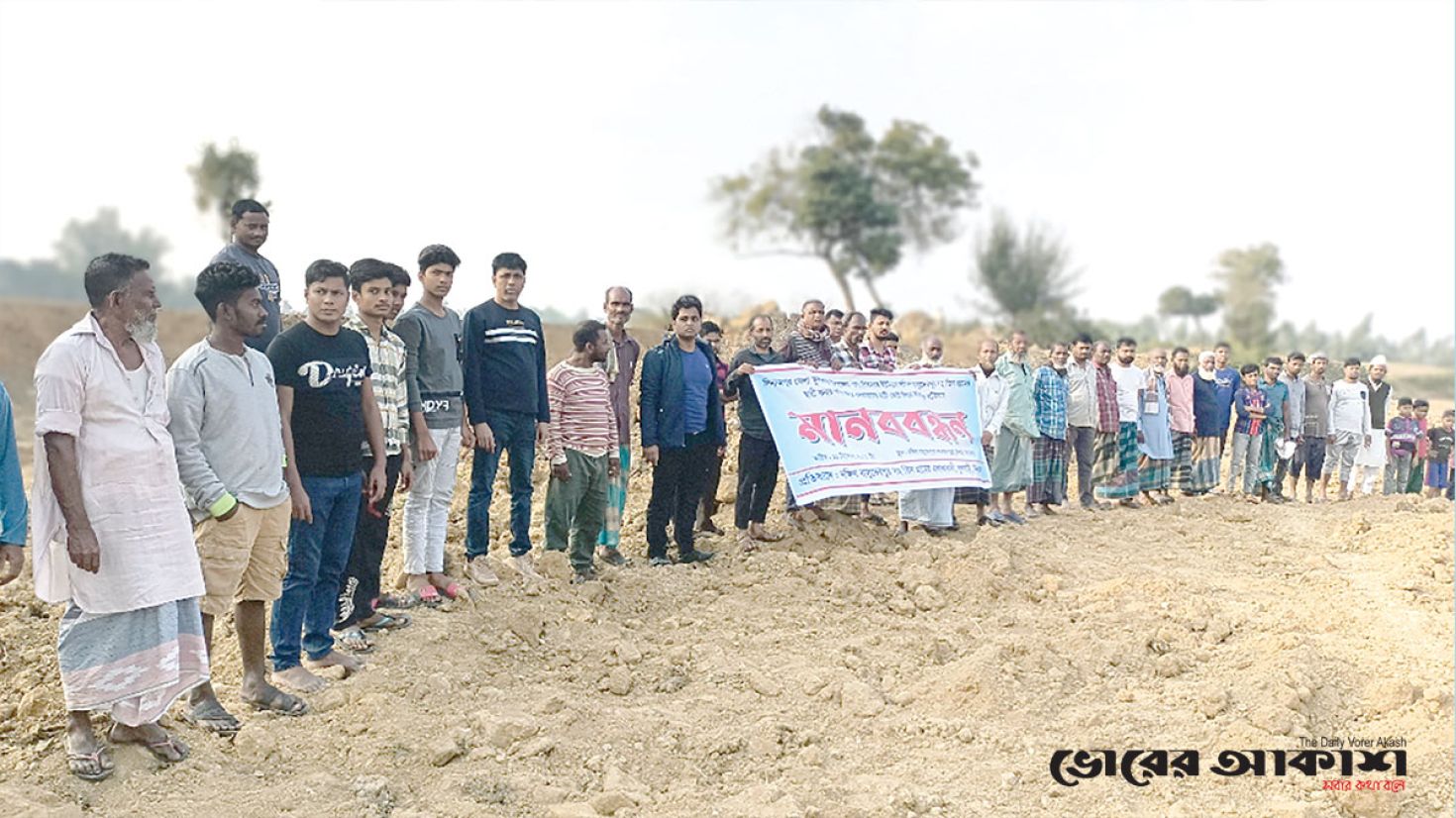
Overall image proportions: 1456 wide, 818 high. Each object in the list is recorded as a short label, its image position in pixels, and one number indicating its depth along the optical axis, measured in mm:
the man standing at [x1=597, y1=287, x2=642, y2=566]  6980
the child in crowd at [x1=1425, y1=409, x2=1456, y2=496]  12445
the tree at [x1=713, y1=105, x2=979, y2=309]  35625
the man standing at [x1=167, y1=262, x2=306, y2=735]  4094
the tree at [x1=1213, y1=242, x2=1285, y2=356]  42406
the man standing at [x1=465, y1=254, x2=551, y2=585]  5992
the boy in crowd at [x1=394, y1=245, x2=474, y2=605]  5566
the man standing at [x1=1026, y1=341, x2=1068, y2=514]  9461
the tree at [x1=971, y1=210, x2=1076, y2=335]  38188
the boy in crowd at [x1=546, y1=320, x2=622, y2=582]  6441
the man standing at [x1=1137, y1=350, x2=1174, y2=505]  10609
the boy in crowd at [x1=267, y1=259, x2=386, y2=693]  4543
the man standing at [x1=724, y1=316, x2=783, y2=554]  7574
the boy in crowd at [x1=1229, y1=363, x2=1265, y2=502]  11156
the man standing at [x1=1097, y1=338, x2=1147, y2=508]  10367
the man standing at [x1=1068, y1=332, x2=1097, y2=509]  9852
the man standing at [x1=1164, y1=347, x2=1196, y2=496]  10781
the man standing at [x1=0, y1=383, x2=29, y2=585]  3736
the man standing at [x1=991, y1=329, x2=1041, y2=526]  9164
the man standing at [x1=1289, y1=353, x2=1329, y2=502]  11711
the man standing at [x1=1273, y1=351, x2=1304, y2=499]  11555
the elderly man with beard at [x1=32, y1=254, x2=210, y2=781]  3668
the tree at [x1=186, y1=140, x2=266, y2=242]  25469
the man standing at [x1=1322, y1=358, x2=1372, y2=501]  11914
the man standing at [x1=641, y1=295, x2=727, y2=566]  6984
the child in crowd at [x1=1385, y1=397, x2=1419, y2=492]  12398
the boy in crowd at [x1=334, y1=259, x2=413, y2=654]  5121
